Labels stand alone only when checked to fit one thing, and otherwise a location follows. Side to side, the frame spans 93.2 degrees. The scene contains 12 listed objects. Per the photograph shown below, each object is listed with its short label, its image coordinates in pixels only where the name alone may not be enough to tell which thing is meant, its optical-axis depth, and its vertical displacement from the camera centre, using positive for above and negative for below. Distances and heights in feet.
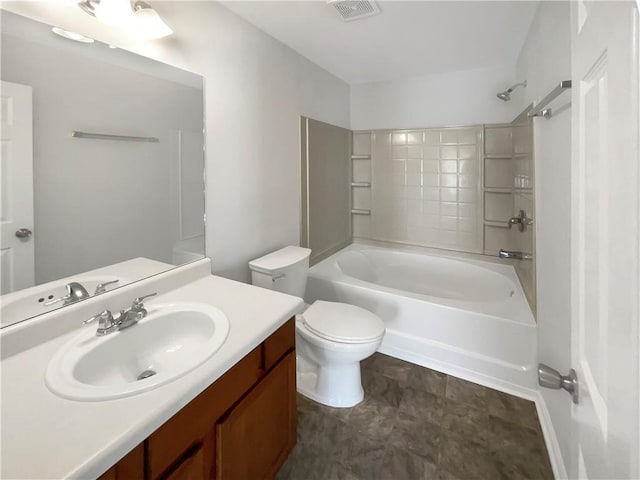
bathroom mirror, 3.17 +0.83
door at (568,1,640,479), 1.16 -0.05
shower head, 8.21 +3.73
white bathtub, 6.18 -1.98
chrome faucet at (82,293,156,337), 3.33 -1.00
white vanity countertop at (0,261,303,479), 1.86 -1.34
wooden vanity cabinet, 2.39 -1.89
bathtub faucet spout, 7.05 -0.60
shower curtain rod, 3.47 +1.86
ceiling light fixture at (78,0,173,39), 3.84 +2.89
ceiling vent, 5.67 +4.34
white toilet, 5.46 -1.93
